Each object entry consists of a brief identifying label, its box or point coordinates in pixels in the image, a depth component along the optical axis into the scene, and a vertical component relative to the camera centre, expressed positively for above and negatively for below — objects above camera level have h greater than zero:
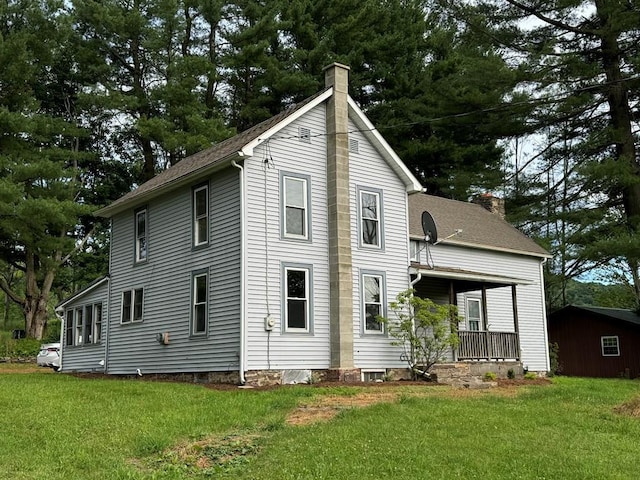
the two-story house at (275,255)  16.39 +2.64
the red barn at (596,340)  29.09 +0.65
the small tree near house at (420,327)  17.53 +0.71
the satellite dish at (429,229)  20.83 +3.80
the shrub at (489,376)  18.88 -0.51
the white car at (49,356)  27.70 +0.33
